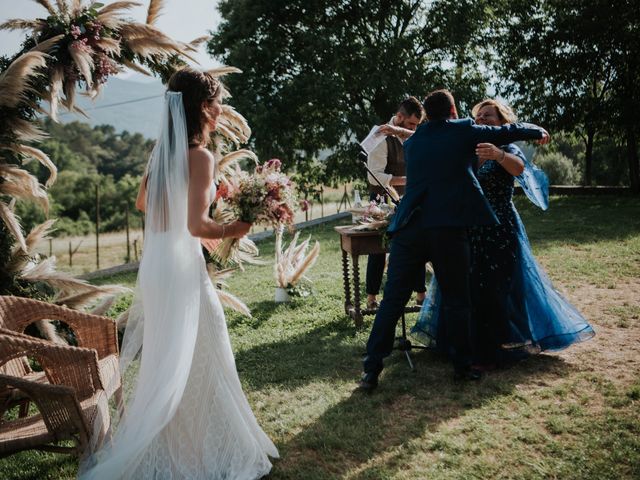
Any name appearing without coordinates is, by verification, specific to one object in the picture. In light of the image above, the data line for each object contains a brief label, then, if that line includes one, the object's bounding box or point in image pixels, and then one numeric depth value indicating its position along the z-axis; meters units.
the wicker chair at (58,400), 2.83
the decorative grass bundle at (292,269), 7.70
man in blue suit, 4.28
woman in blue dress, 4.90
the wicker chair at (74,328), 3.61
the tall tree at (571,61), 20.11
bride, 3.10
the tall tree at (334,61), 19.11
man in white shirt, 6.30
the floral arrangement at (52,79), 4.72
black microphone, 5.05
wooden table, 5.80
